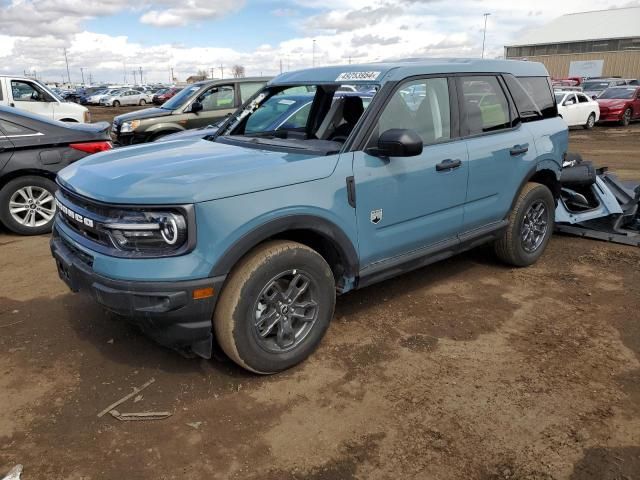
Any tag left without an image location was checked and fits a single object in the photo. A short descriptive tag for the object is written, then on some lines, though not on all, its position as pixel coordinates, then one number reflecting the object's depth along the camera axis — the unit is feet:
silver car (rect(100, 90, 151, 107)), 146.10
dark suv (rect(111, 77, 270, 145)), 33.47
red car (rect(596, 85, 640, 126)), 67.51
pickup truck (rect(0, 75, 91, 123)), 36.91
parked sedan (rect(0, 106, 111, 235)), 20.10
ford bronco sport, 9.09
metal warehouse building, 182.50
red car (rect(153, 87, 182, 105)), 125.78
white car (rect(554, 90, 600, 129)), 60.39
